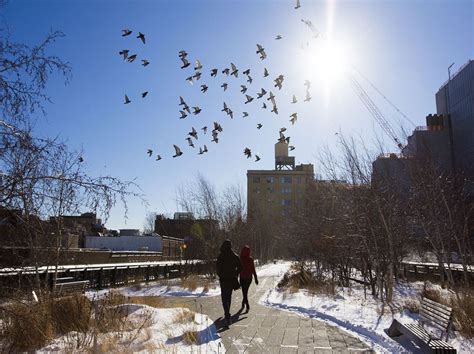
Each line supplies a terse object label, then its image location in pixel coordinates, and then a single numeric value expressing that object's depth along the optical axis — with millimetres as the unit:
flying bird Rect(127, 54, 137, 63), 7605
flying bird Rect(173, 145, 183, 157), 9060
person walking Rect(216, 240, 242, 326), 10875
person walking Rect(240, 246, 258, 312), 12805
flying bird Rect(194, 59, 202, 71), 8938
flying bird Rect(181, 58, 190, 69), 8180
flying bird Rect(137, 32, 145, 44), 7530
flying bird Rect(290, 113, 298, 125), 9647
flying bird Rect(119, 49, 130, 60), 7561
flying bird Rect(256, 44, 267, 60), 8939
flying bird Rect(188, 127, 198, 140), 9477
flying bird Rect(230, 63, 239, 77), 8898
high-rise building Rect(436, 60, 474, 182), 64125
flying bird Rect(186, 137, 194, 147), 9524
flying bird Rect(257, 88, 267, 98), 9586
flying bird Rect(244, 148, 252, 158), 10350
